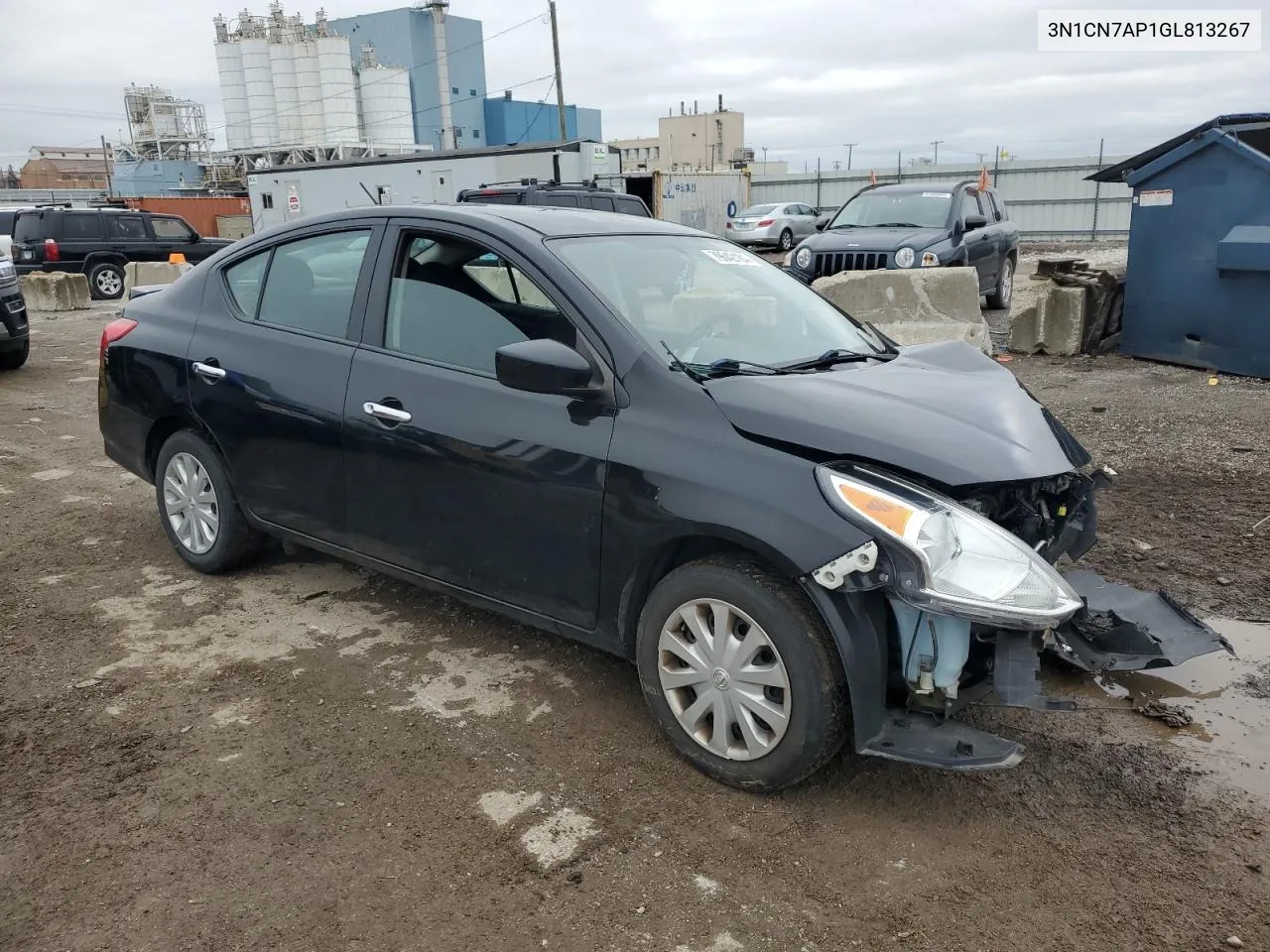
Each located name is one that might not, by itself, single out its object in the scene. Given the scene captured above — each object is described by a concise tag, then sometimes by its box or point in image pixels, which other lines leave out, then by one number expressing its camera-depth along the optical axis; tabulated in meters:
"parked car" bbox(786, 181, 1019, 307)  11.46
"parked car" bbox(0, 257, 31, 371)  10.06
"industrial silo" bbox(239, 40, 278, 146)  52.41
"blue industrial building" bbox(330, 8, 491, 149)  59.19
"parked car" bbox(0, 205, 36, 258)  21.17
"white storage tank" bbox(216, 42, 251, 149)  53.34
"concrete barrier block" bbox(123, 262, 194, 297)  17.39
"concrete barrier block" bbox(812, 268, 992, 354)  9.77
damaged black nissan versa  2.71
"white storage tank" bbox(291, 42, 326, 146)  51.31
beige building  67.25
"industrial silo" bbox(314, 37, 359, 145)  51.19
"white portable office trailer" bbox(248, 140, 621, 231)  25.28
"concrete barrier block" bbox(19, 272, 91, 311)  16.86
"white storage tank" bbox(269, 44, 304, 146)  51.81
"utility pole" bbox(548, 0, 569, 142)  35.09
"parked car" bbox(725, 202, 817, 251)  27.44
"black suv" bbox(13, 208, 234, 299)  18.75
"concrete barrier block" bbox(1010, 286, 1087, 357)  9.94
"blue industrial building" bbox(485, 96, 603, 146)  64.38
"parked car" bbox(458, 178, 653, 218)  14.52
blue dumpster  8.43
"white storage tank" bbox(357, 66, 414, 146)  53.78
